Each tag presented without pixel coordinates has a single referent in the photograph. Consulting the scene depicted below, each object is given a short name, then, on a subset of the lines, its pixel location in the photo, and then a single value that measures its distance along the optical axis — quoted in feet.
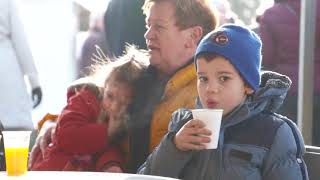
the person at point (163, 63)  17.56
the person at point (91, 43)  20.06
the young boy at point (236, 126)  13.20
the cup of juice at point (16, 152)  11.87
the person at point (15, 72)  21.04
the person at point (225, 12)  18.66
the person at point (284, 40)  20.40
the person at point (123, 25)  18.90
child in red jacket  18.15
